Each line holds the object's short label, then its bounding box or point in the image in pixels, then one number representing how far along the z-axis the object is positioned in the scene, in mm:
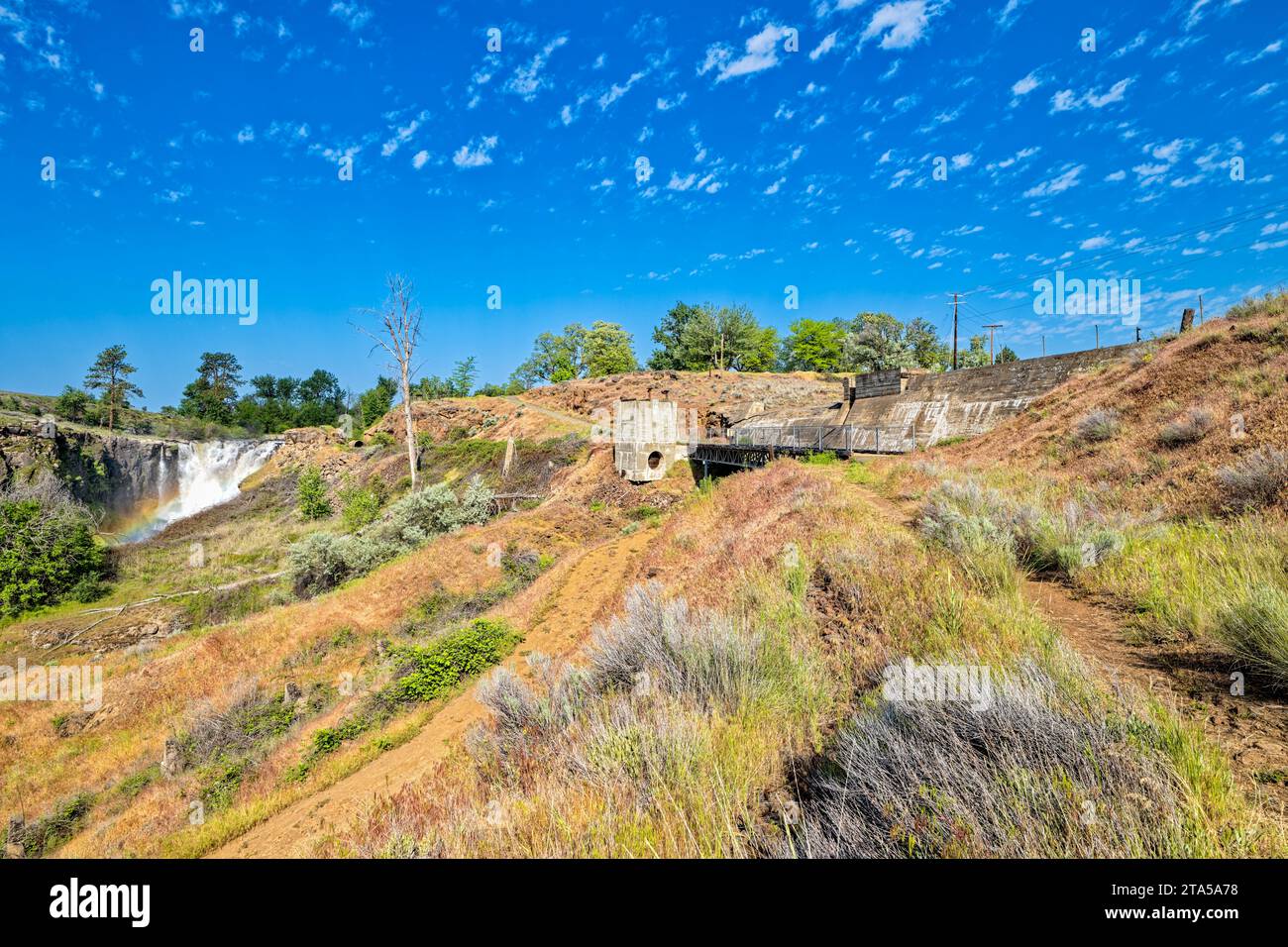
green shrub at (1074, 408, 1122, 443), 11641
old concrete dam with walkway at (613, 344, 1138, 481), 21859
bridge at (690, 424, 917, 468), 21688
